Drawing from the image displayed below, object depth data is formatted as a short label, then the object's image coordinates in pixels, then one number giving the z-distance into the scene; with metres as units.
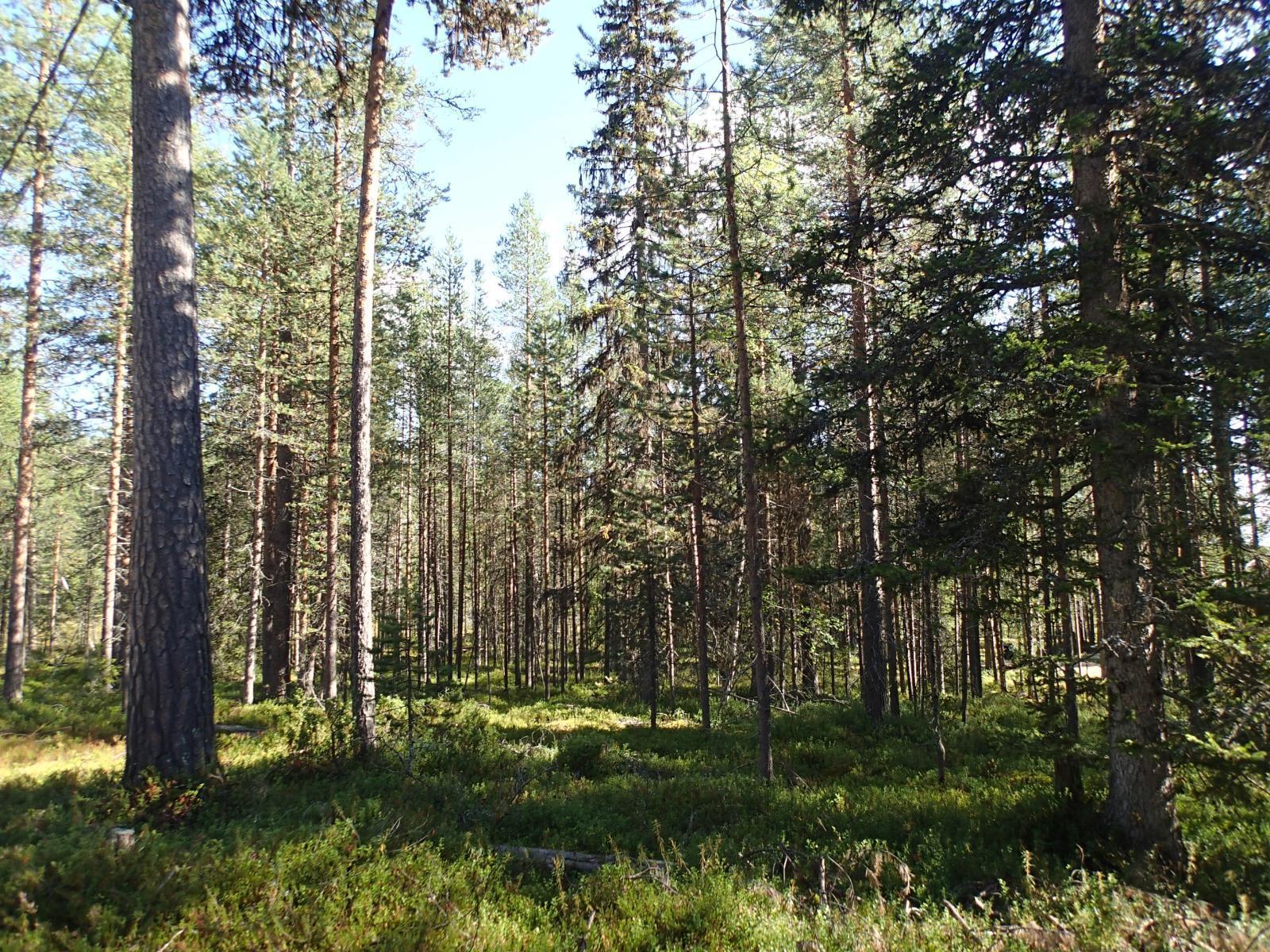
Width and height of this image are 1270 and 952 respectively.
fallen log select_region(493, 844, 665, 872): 5.86
